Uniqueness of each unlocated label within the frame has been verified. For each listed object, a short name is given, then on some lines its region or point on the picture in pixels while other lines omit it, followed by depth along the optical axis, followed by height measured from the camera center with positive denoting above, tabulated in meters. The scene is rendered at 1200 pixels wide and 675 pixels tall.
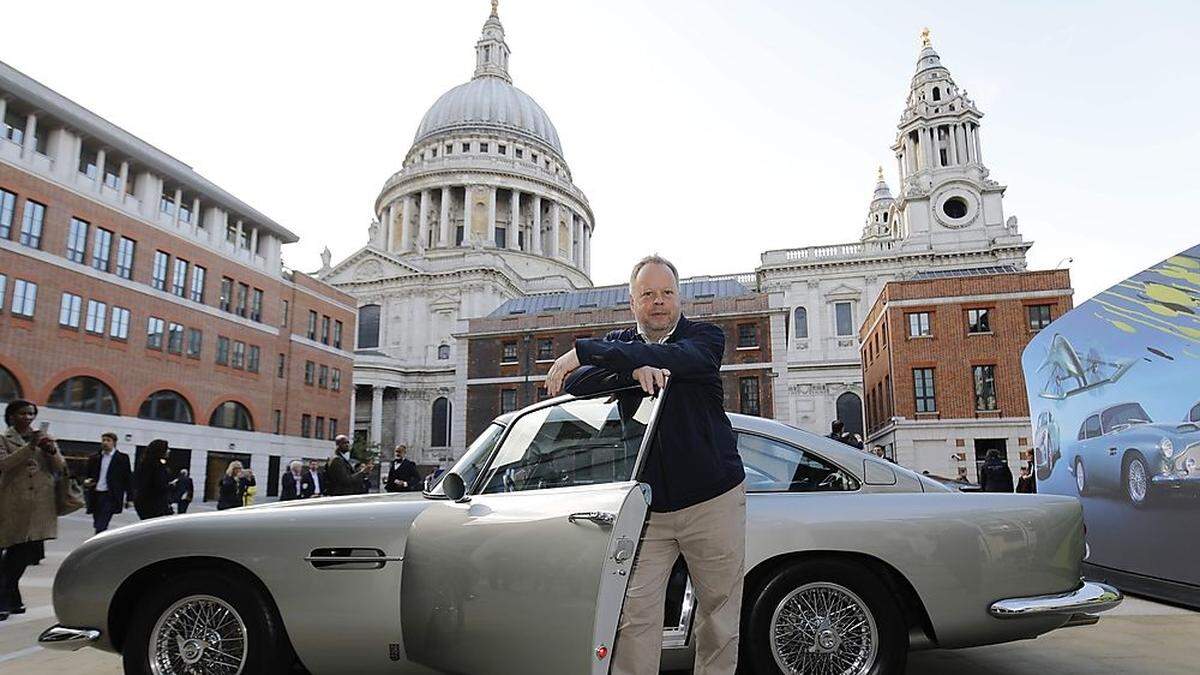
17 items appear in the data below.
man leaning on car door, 2.67 -0.20
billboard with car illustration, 6.16 +0.24
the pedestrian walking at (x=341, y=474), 10.89 -0.39
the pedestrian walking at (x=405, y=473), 12.26 -0.41
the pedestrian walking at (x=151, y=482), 8.58 -0.40
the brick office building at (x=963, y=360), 31.56 +3.93
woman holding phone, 6.46 -0.43
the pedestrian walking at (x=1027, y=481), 14.92 -0.65
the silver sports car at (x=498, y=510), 3.44 -0.64
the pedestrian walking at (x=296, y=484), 14.56 -0.71
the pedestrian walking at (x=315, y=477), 14.75 -0.58
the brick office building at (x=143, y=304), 27.25 +6.43
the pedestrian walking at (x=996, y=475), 13.07 -0.46
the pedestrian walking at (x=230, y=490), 14.24 -0.81
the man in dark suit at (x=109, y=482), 10.23 -0.48
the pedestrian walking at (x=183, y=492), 14.52 -0.88
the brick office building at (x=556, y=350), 38.75 +5.62
